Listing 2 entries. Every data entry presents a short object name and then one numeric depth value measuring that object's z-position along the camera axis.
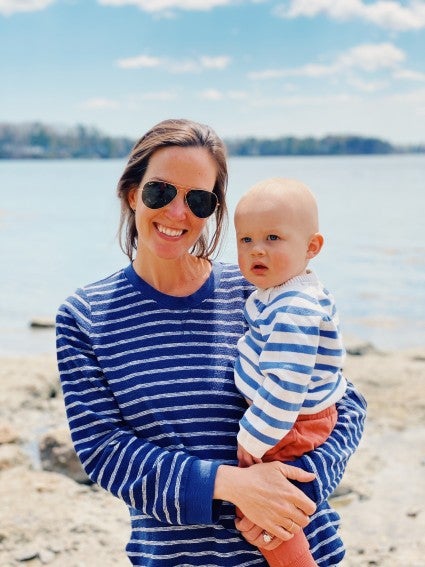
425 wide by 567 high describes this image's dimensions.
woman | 2.12
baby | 2.11
